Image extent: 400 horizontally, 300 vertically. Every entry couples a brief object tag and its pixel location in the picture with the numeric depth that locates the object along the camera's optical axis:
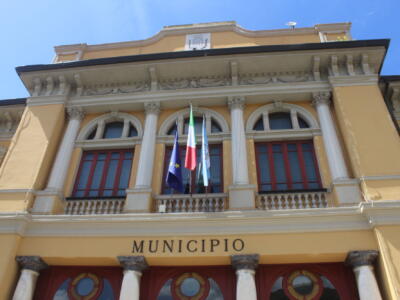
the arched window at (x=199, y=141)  10.07
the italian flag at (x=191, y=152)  9.21
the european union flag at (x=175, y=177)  9.20
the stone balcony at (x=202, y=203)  9.05
